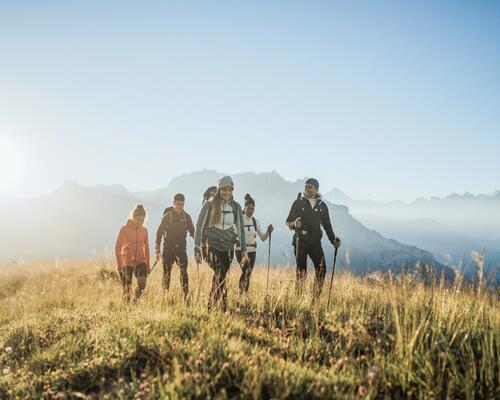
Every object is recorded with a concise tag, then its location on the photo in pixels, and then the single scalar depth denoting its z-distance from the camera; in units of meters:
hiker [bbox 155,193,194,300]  8.79
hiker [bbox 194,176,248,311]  6.74
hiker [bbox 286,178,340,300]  7.99
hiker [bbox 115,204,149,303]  8.13
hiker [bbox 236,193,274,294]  9.37
